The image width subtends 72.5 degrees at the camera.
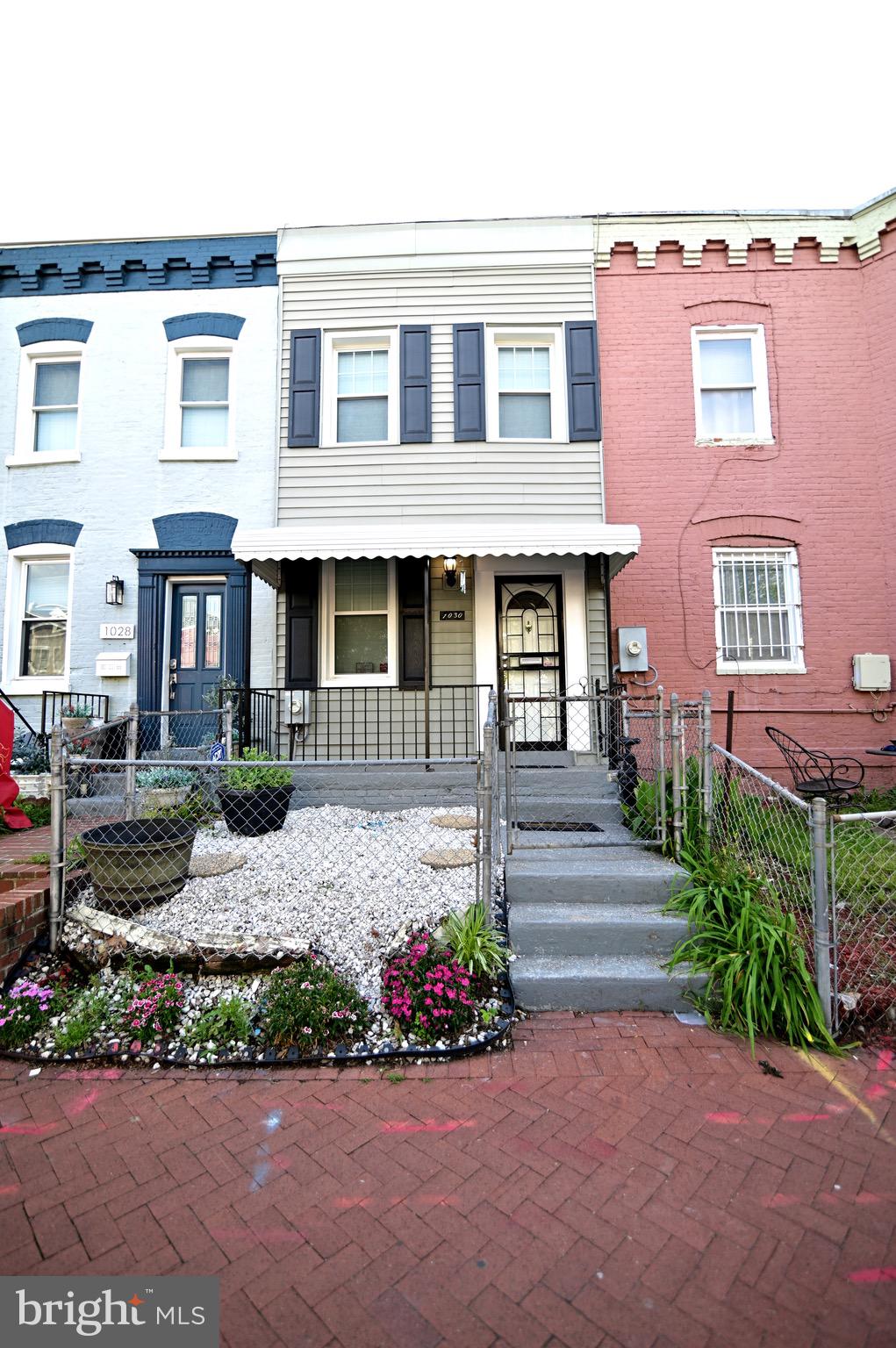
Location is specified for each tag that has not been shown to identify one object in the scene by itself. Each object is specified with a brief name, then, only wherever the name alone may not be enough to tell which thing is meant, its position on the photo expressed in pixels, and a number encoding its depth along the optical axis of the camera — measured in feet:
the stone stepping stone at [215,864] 15.14
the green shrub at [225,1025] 9.83
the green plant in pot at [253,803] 18.13
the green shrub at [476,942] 10.91
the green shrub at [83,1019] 9.73
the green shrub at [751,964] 10.06
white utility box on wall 25.23
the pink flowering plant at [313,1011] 9.75
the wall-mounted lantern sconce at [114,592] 25.96
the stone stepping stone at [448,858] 15.39
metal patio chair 21.59
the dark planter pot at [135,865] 12.63
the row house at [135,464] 26.16
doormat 17.15
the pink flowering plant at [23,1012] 9.95
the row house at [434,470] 24.64
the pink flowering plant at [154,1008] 9.95
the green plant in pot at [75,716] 22.91
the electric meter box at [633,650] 25.40
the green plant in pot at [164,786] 19.20
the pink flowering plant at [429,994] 9.92
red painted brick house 25.80
